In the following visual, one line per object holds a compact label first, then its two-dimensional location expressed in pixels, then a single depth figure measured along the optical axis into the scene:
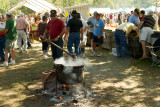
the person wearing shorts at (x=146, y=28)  8.89
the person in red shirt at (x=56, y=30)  6.65
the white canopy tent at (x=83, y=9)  16.95
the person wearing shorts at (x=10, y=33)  8.28
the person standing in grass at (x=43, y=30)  9.99
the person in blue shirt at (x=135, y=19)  10.44
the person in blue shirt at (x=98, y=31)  9.91
